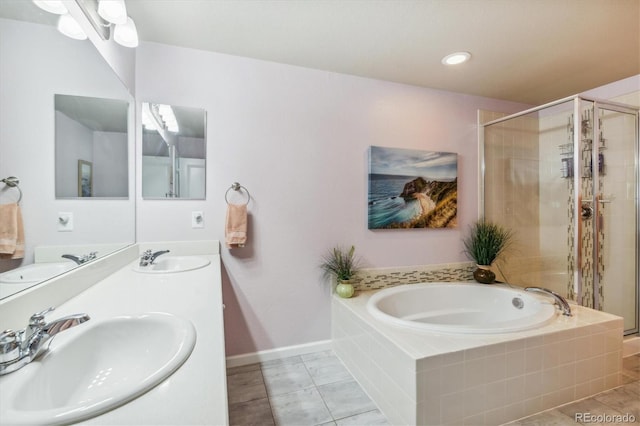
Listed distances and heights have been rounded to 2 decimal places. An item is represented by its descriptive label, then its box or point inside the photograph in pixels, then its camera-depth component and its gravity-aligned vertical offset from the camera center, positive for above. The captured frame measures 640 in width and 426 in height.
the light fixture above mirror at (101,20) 1.08 +0.99
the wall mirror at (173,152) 1.91 +0.44
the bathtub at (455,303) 2.19 -0.74
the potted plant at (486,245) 2.59 -0.31
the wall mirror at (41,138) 0.81 +0.25
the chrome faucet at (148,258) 1.65 -0.26
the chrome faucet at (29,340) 0.60 -0.29
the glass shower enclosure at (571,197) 2.24 +0.15
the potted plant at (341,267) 2.23 -0.44
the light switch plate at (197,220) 2.01 -0.04
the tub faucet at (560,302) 1.83 -0.59
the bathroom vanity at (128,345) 0.50 -0.34
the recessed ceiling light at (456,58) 2.06 +1.17
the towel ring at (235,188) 2.08 +0.20
